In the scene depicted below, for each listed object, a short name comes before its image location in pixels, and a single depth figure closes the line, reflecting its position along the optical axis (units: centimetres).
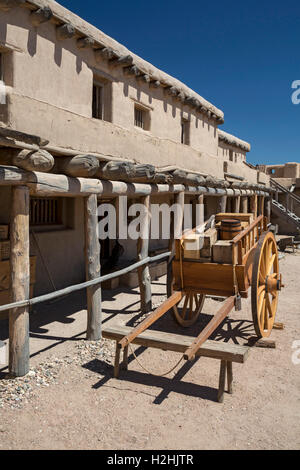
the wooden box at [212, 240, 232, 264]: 512
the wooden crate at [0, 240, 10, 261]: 681
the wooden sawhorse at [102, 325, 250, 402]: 407
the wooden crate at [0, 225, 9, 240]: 702
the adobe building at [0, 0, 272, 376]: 466
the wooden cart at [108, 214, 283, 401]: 421
